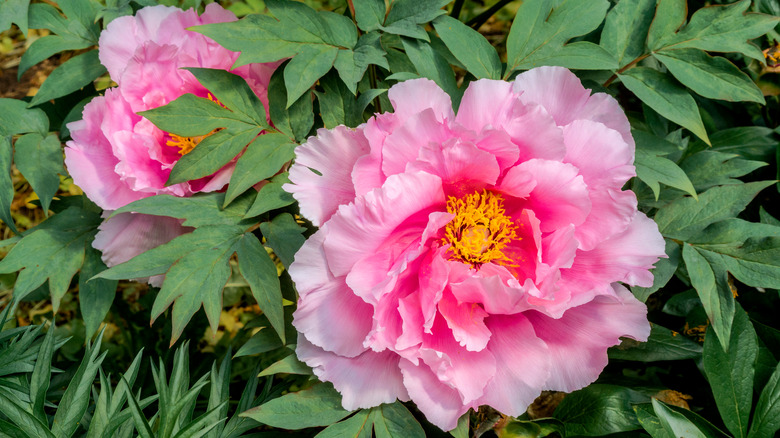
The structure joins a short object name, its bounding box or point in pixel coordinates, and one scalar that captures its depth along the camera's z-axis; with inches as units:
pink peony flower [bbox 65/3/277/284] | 25.5
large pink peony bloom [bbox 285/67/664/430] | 22.8
